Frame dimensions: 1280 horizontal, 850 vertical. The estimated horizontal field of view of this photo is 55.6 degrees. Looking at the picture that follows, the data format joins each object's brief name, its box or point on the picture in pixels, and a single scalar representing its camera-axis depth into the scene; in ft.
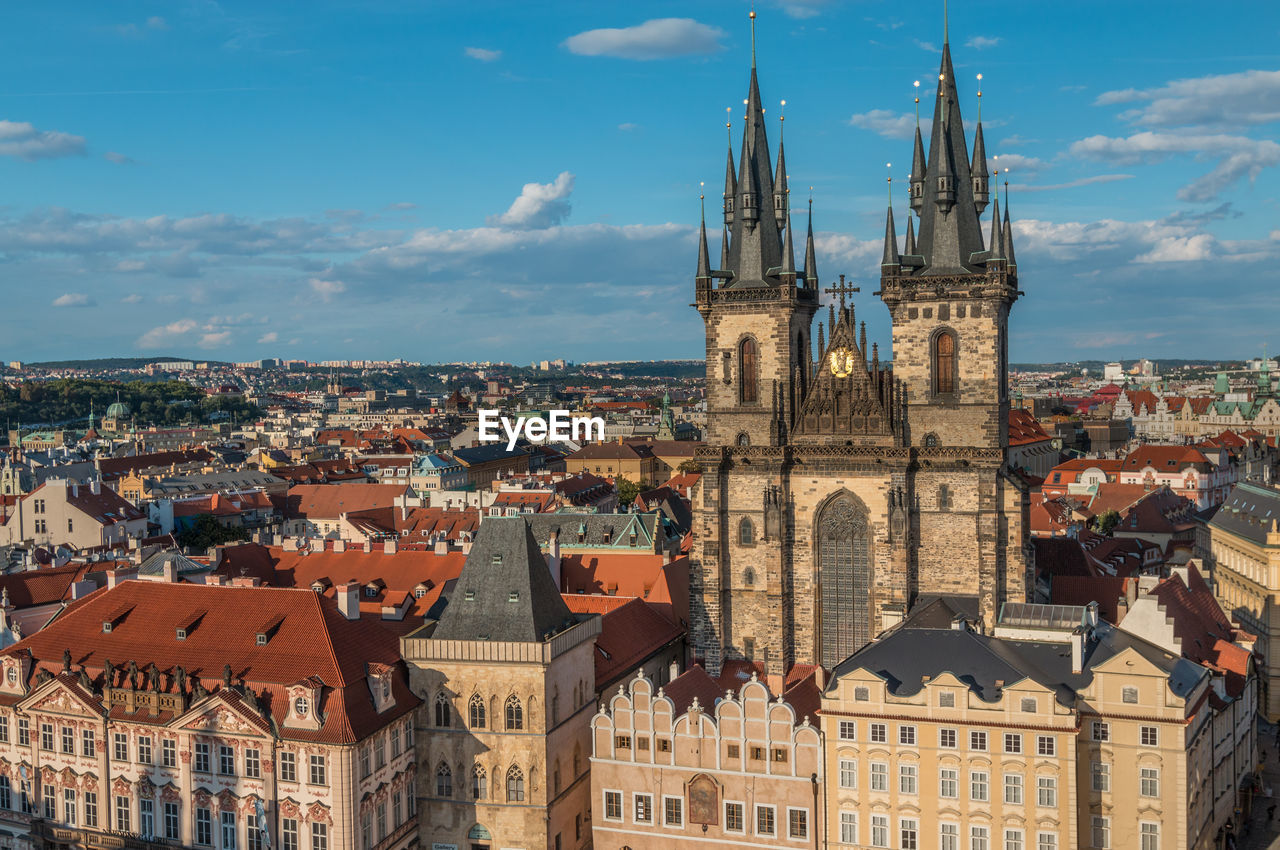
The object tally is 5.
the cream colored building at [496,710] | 182.50
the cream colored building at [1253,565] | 270.87
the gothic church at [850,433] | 226.99
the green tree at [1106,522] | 460.14
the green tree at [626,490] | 581.94
